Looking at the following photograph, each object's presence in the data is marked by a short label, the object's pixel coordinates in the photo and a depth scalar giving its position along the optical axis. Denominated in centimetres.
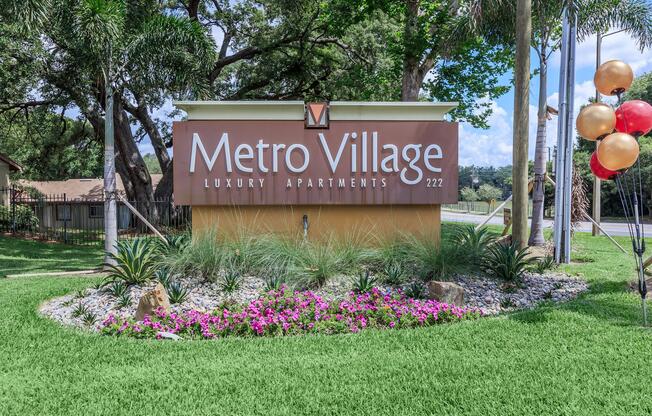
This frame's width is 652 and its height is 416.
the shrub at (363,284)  620
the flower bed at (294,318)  517
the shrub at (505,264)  699
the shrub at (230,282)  640
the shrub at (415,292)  607
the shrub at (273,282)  621
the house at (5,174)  2532
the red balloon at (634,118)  605
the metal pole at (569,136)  947
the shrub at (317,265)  658
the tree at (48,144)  2373
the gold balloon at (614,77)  580
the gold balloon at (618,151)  572
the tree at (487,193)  7506
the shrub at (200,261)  686
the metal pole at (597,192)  1799
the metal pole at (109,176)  1026
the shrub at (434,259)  690
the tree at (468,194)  6949
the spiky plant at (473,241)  729
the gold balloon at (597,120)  577
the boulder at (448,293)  597
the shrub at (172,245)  735
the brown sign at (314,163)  834
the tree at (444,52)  1359
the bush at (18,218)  2152
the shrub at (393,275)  662
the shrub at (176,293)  595
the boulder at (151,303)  543
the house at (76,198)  3069
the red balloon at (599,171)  689
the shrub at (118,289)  629
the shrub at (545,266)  808
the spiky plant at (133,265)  672
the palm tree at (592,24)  1179
